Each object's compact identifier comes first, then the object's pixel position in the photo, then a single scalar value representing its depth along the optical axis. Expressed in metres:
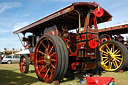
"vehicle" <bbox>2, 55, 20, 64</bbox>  14.48
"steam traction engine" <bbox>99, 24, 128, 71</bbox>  5.13
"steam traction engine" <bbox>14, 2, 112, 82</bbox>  3.21
